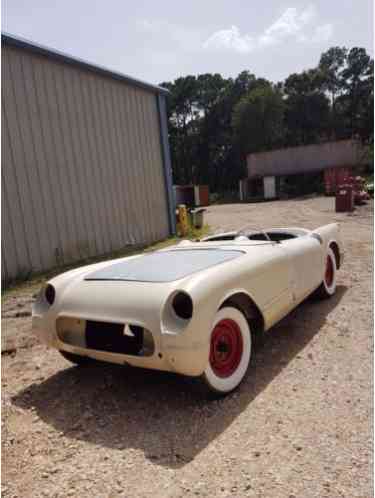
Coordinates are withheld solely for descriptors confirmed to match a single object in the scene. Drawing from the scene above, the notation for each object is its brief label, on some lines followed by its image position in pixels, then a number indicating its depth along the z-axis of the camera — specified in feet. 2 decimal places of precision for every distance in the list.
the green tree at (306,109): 150.82
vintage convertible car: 7.25
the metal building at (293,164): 99.86
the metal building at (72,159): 23.09
